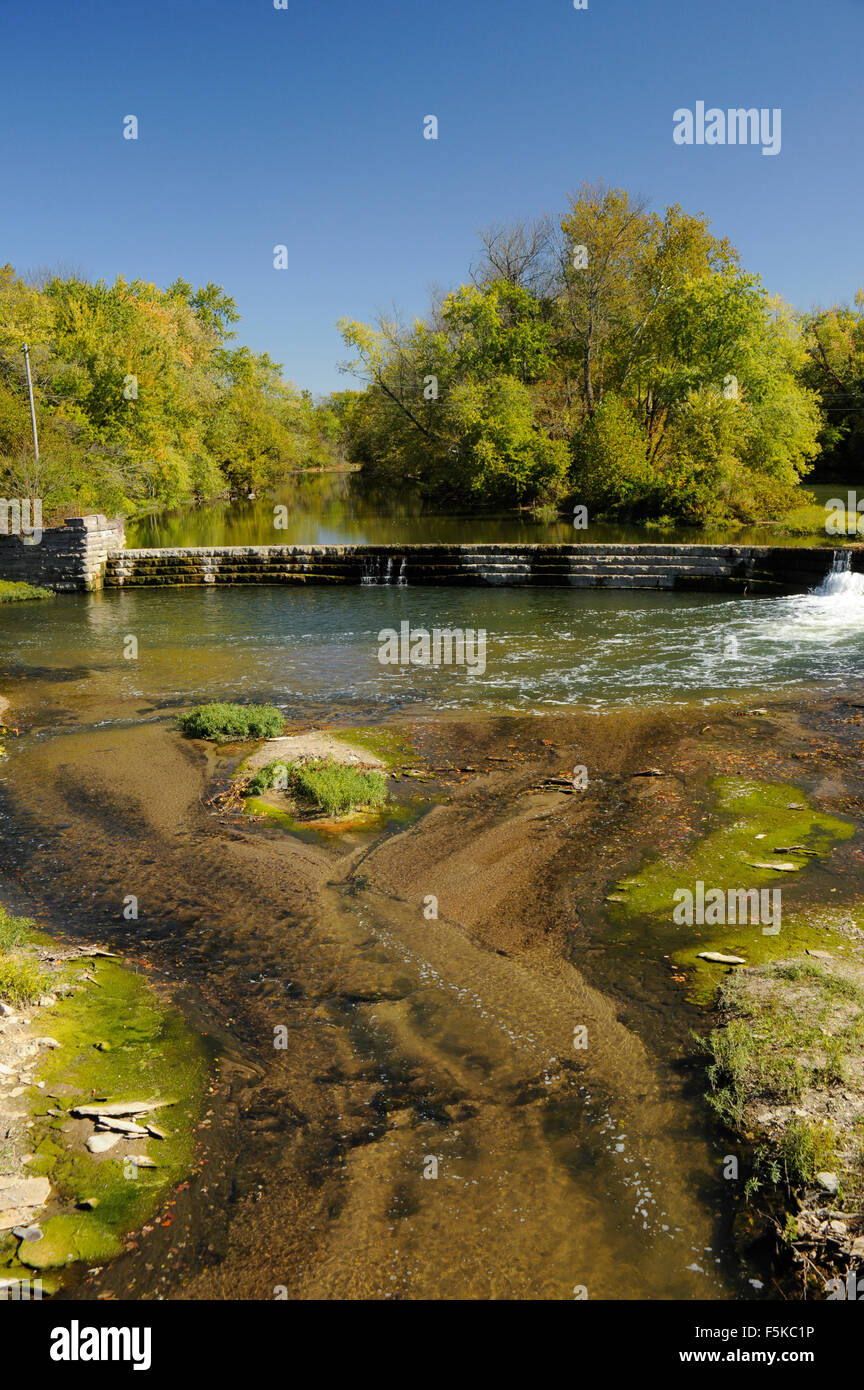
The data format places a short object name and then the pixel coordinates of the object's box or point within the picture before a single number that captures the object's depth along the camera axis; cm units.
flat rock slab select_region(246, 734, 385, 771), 1114
